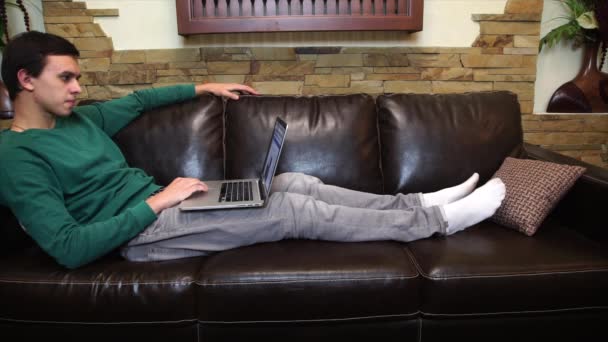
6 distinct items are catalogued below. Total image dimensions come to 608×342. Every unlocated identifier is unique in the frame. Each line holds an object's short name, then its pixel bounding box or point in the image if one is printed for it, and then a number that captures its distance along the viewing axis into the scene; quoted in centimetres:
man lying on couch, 115
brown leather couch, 117
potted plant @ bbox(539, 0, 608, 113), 223
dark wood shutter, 207
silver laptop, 131
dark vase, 231
